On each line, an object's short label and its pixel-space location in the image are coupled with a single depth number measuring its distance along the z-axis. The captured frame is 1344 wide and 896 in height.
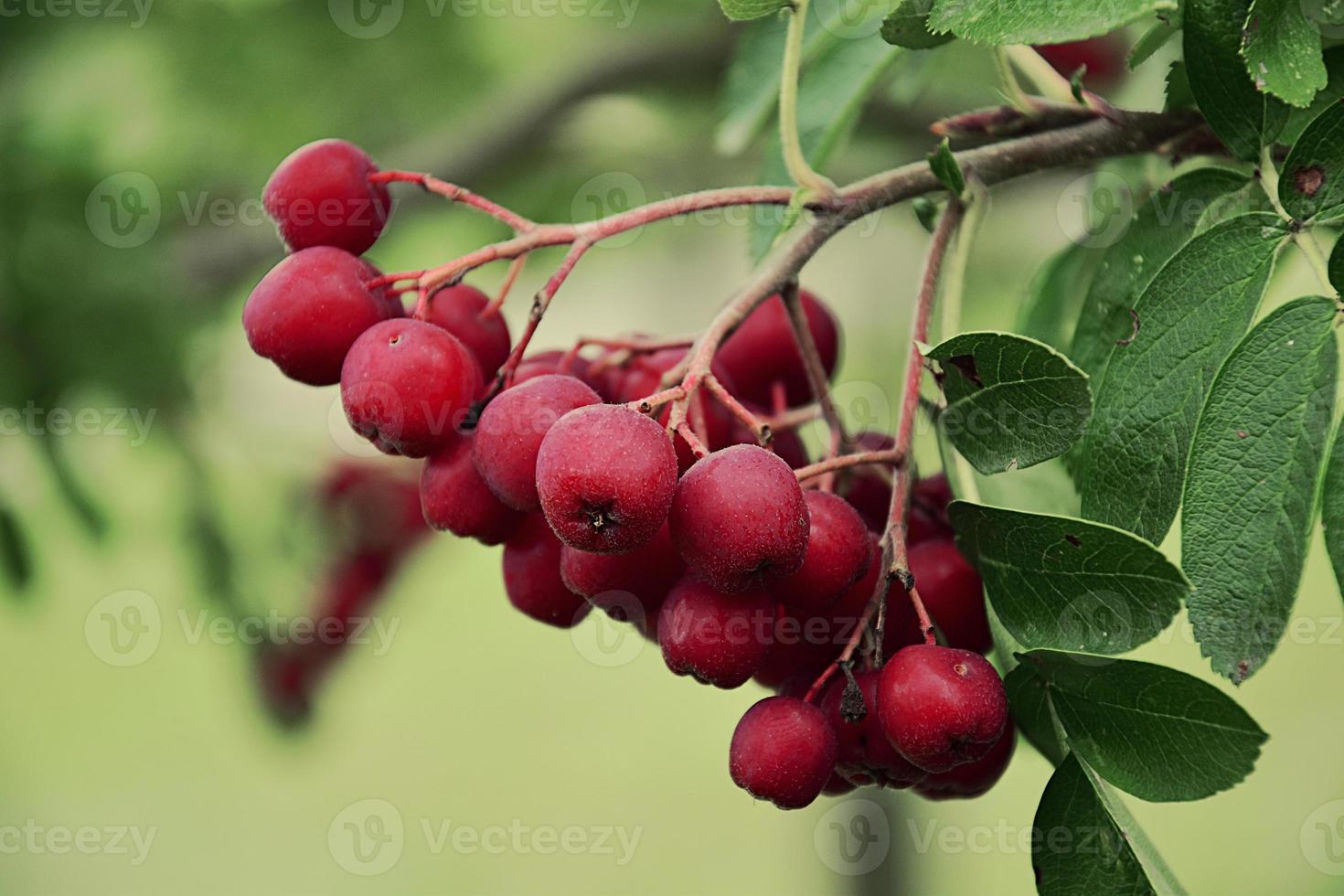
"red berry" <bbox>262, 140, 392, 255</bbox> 0.44
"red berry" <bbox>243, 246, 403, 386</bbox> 0.43
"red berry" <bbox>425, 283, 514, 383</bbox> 0.44
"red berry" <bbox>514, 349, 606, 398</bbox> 0.45
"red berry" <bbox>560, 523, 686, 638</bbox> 0.43
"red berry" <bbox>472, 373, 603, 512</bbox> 0.42
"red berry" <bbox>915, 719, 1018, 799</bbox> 0.44
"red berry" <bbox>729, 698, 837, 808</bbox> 0.42
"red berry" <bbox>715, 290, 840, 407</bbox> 0.46
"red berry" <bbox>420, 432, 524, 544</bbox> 0.43
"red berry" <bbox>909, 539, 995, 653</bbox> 0.44
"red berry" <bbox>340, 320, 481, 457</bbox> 0.43
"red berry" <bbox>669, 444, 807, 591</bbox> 0.41
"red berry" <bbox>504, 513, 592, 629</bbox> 0.44
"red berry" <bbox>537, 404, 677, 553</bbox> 0.41
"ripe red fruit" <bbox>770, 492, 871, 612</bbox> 0.42
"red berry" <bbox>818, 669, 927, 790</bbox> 0.43
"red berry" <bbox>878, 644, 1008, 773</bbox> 0.42
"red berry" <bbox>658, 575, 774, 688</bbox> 0.42
